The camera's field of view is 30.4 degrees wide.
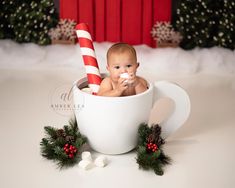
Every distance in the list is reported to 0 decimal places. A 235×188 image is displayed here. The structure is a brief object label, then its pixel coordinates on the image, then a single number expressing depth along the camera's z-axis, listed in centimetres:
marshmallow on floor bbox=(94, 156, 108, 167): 129
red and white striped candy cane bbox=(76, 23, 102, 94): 136
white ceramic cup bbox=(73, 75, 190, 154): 125
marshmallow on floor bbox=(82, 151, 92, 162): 129
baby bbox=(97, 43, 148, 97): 126
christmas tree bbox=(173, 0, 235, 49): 249
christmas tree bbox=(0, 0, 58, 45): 259
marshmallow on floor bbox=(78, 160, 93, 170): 127
